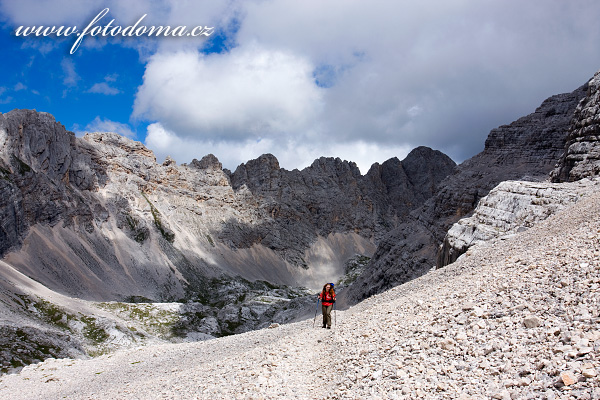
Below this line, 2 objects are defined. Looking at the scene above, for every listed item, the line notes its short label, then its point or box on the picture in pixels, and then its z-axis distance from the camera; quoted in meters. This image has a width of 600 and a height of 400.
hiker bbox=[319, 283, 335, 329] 20.27
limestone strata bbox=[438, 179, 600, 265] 42.09
